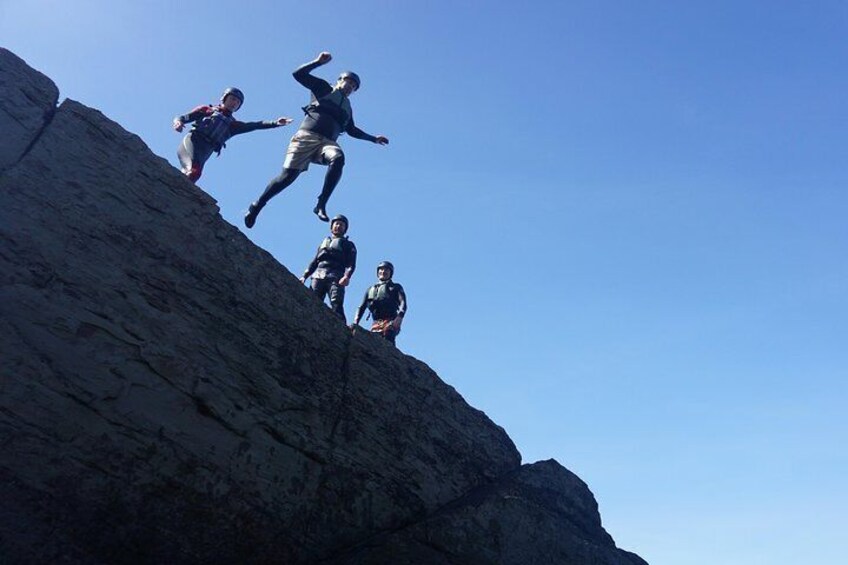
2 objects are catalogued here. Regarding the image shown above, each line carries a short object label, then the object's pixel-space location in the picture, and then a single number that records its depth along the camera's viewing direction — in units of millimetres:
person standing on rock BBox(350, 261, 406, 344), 14305
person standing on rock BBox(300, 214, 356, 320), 13492
